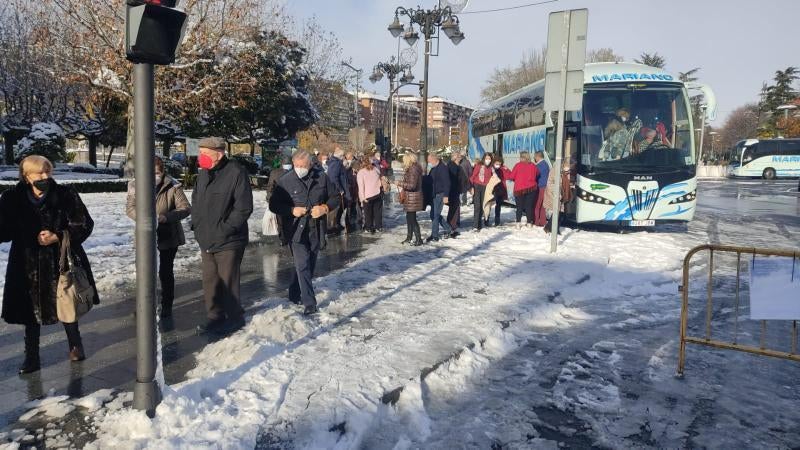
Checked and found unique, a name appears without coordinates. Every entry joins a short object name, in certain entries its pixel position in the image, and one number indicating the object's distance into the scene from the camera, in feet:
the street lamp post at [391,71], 99.04
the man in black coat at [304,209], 21.13
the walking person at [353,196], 44.75
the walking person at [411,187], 37.32
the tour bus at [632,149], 43.50
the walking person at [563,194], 42.34
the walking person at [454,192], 41.87
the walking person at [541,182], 46.32
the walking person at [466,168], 46.55
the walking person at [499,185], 46.14
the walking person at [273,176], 28.51
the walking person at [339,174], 39.60
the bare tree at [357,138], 96.27
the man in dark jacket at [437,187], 39.37
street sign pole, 33.19
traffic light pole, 12.14
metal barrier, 15.69
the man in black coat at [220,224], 18.98
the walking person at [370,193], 41.78
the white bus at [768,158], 147.33
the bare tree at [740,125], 249.34
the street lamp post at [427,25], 67.81
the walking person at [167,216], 20.36
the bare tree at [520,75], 186.29
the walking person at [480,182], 45.55
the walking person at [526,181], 43.80
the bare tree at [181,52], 53.72
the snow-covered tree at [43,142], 84.53
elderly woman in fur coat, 15.34
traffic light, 11.73
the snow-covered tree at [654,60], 230.48
